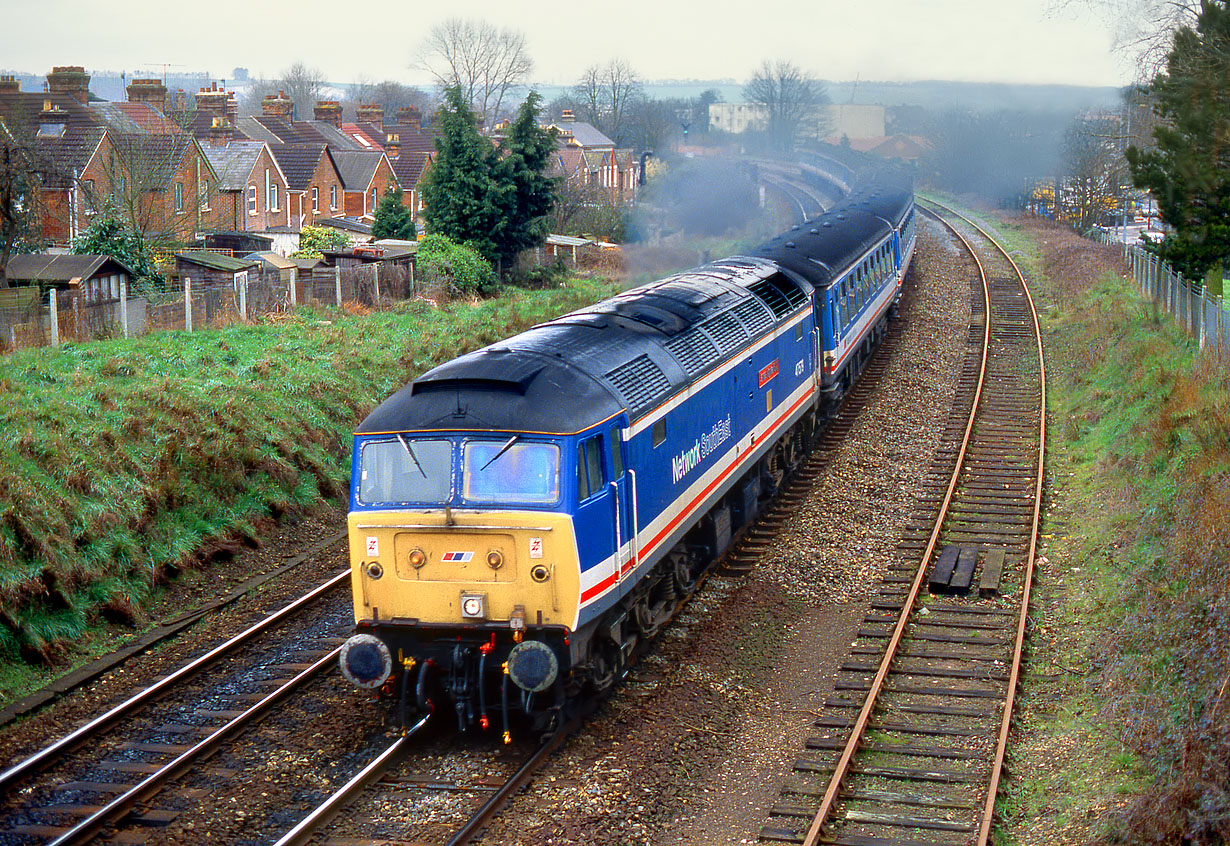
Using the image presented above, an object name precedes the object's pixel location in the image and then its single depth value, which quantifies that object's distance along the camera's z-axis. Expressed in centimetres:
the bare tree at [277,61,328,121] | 12692
